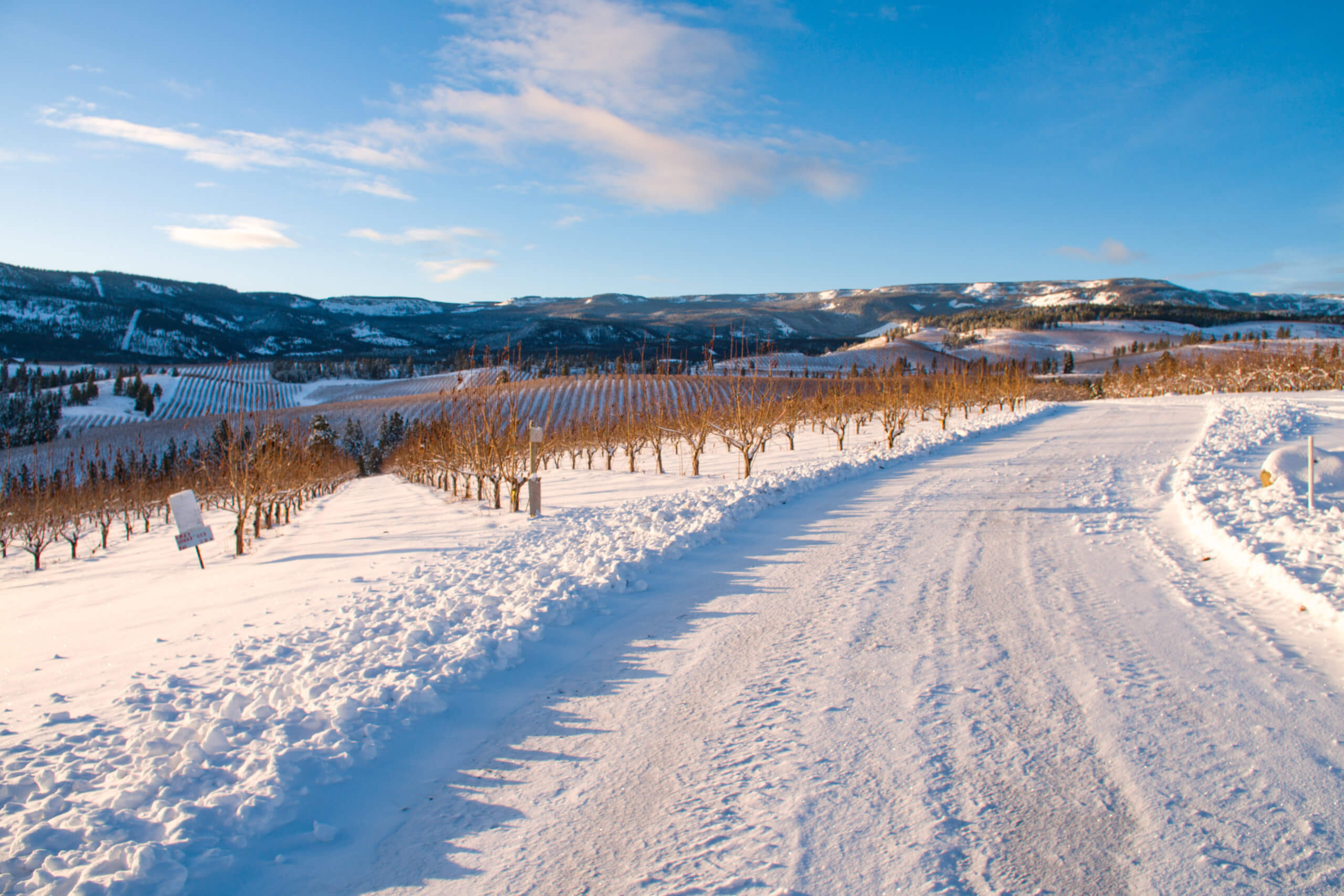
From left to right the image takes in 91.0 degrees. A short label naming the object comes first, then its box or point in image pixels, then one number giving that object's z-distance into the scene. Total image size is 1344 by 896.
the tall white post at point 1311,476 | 8.55
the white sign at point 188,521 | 11.12
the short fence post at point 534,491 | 14.31
